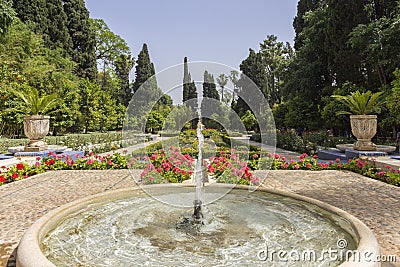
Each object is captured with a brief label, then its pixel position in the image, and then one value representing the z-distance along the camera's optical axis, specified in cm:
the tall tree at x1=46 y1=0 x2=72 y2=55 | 2427
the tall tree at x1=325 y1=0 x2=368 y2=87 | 1512
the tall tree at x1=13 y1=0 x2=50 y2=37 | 2193
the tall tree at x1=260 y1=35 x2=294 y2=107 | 4108
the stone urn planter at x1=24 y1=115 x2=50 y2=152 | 1084
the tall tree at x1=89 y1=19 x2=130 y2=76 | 3625
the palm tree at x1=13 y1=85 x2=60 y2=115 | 1128
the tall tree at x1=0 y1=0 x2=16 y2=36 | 1247
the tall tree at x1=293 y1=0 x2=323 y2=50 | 2348
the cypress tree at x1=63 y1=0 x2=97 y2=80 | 2761
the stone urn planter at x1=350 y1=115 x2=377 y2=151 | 1031
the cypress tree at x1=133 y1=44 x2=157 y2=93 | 3309
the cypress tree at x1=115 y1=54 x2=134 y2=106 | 3809
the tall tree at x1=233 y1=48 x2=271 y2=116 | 2830
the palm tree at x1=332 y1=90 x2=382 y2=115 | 1075
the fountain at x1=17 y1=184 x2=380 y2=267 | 287
